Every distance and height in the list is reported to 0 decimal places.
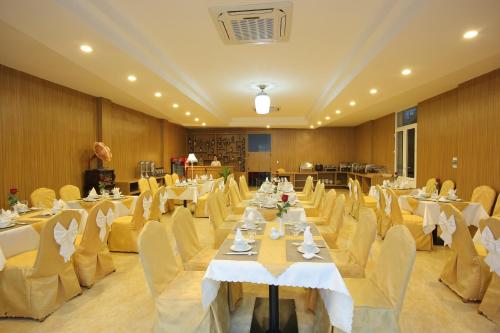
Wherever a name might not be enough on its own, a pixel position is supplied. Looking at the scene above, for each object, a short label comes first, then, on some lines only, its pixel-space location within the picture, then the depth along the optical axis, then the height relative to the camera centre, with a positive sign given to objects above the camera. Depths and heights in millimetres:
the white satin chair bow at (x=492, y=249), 2428 -750
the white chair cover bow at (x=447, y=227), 2986 -700
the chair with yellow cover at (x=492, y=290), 2467 -1164
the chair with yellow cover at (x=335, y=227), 3541 -820
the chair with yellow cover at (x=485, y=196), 4574 -586
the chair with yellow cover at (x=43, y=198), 4223 -543
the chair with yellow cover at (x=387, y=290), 1925 -940
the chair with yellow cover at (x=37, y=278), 2660 -1077
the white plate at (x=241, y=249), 2207 -664
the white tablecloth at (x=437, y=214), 4227 -788
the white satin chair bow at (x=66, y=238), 2729 -726
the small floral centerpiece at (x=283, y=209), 2677 -448
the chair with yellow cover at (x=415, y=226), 4453 -1011
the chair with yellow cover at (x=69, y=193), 4738 -530
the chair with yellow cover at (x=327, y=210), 3997 -707
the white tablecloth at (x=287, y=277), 1917 -776
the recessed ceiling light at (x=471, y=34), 3012 +1301
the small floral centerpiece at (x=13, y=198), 3349 -430
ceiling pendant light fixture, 5535 +1066
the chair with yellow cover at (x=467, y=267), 2863 -1055
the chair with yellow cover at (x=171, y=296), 2043 -967
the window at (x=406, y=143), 7675 +441
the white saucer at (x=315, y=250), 2170 -669
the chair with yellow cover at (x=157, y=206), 4684 -737
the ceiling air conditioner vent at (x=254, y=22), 2895 +1459
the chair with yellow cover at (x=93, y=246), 3268 -963
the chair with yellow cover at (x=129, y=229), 4380 -1042
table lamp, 9488 +57
